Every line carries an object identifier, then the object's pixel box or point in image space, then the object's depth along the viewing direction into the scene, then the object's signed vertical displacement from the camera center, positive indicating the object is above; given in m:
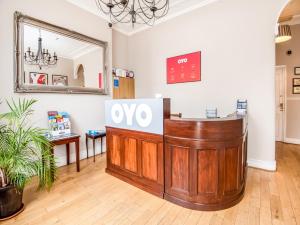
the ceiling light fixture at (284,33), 3.64 +1.65
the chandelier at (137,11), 3.35 +2.17
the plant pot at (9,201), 1.71 -0.96
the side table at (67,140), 2.56 -0.48
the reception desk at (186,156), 1.79 -0.55
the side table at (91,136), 3.33 -0.53
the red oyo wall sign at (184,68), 3.50 +0.91
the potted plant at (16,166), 1.74 -0.60
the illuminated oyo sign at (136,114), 2.06 -0.07
